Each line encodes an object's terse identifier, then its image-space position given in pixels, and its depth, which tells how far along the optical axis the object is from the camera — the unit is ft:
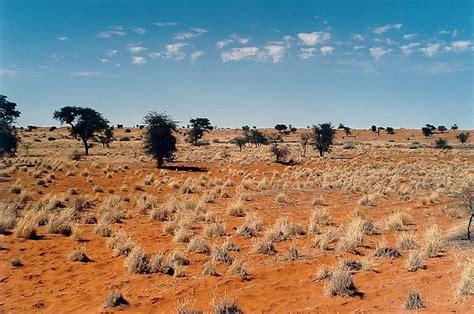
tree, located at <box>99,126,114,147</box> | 231.30
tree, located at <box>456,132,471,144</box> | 279.28
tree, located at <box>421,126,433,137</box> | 376.07
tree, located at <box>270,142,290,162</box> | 164.66
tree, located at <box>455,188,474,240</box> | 43.77
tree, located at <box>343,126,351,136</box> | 407.71
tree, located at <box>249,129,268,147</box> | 270.05
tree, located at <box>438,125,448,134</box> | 447.71
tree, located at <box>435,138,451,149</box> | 245.04
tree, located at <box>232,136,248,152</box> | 234.03
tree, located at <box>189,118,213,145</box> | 288.10
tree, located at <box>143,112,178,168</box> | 136.56
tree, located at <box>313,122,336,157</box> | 194.49
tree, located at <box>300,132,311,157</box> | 209.49
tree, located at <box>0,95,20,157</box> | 115.85
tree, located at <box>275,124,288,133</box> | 451.12
